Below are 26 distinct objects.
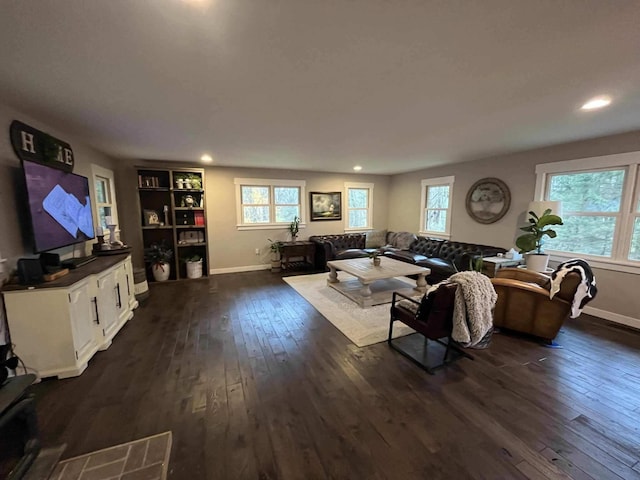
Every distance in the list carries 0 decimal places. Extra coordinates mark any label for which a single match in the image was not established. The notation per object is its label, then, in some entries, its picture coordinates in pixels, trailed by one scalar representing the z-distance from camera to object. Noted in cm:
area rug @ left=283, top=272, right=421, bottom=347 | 312
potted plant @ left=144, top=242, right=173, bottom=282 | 520
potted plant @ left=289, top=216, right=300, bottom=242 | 650
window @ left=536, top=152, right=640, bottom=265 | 337
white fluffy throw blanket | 230
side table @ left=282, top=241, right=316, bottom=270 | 609
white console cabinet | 215
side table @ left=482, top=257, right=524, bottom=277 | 411
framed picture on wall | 679
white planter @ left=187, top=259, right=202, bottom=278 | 552
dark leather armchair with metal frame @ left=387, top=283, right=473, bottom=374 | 234
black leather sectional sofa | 473
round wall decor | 472
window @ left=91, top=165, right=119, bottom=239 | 402
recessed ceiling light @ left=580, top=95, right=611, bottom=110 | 227
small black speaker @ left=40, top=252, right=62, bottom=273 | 248
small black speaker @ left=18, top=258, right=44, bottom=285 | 218
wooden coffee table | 398
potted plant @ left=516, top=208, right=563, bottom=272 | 372
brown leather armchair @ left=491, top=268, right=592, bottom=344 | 276
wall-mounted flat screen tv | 238
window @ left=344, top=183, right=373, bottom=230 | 728
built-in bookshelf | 523
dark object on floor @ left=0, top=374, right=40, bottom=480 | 146
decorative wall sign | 239
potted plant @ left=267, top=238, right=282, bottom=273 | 621
